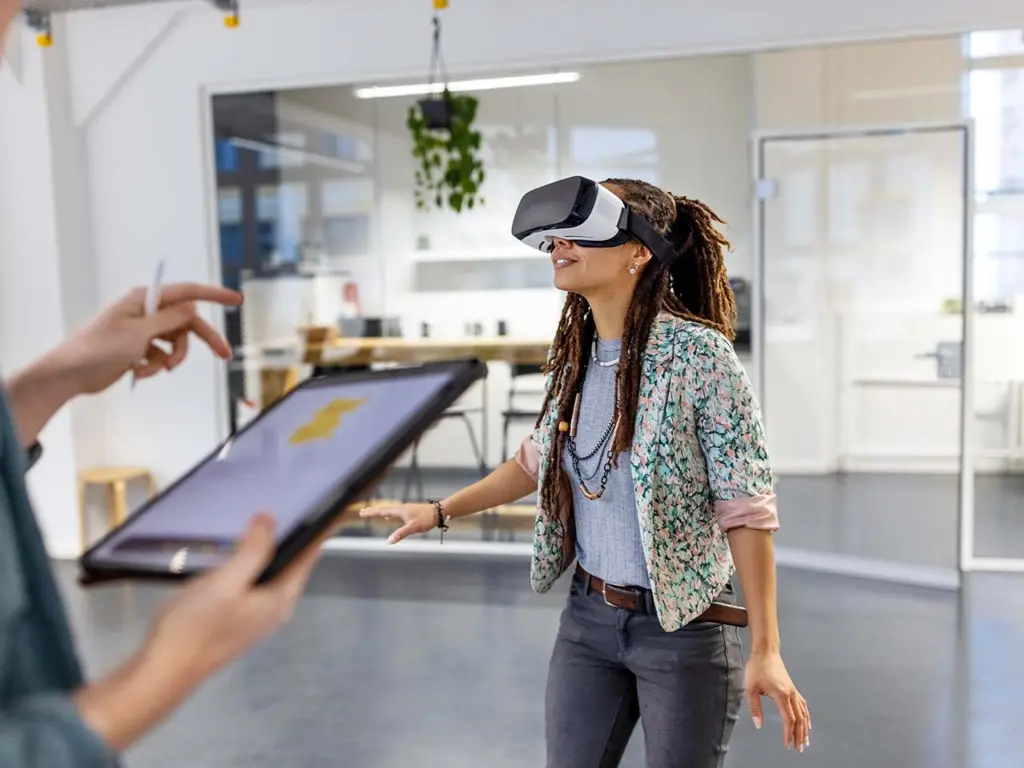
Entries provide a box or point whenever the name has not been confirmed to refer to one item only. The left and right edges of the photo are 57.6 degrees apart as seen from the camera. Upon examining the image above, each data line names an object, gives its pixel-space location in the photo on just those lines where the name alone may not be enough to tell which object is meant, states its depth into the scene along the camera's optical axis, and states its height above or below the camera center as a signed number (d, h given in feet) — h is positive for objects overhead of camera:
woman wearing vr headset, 5.16 -1.39
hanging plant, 16.01 +1.85
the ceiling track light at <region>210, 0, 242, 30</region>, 15.10 +4.32
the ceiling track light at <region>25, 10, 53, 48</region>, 15.64 +4.16
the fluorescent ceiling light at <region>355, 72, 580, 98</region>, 16.14 +3.06
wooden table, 16.55 -1.59
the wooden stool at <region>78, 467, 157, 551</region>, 17.21 -3.95
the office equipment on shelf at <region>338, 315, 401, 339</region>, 17.03 -1.16
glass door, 15.34 -1.61
